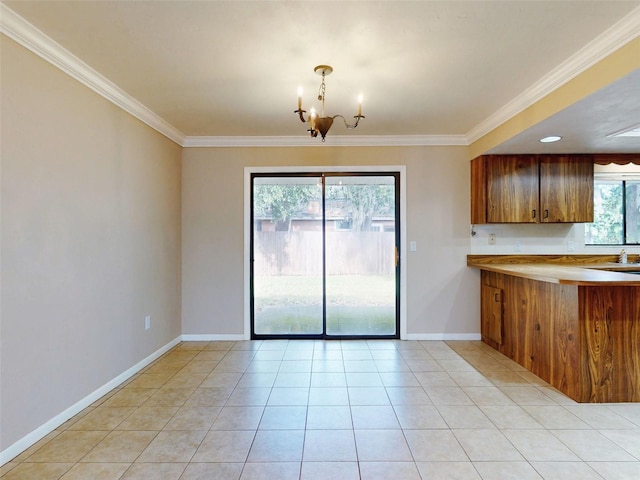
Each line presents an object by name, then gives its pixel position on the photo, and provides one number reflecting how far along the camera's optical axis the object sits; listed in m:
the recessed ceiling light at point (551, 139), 3.22
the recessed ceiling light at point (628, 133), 3.00
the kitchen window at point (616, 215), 4.23
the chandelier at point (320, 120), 2.35
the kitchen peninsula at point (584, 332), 2.61
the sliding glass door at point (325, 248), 4.30
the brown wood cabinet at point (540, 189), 3.88
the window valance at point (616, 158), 3.95
